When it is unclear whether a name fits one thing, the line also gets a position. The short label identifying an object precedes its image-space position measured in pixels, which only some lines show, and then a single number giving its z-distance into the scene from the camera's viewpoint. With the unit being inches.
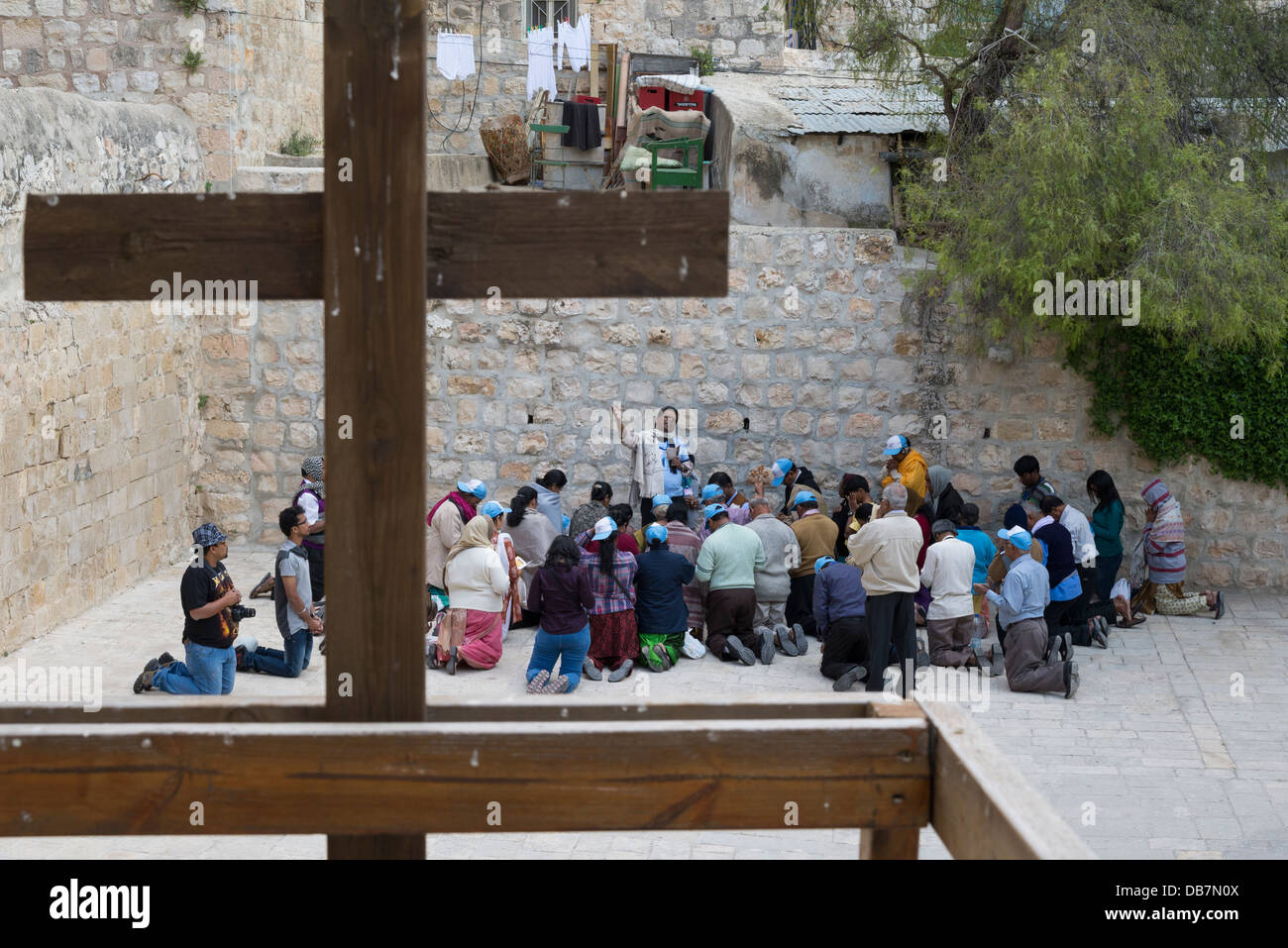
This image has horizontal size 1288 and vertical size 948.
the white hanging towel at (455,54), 677.9
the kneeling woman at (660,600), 398.3
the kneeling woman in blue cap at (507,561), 402.3
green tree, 430.9
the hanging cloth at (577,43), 696.4
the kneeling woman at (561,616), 369.7
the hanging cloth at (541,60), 691.4
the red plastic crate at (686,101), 632.4
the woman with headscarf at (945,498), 461.1
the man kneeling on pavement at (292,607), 374.3
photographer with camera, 340.2
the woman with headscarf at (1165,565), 454.9
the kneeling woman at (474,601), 386.3
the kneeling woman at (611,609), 392.5
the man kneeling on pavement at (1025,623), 381.4
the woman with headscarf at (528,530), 435.2
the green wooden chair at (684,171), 587.3
